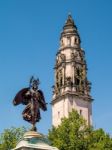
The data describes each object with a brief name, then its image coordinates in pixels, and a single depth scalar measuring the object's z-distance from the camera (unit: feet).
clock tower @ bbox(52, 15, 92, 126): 245.04
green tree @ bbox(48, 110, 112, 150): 144.97
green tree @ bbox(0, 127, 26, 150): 150.78
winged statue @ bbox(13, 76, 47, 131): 52.70
